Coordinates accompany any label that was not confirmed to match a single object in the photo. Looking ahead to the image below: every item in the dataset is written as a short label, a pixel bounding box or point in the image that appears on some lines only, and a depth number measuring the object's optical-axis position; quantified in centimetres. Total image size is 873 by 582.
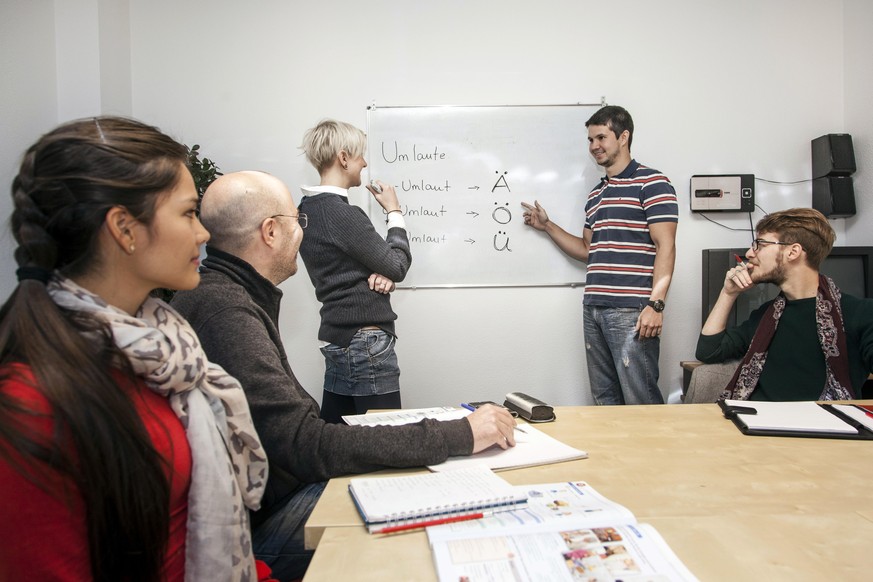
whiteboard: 315
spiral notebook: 90
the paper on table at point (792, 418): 135
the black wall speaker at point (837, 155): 298
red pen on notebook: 89
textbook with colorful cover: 76
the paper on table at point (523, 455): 115
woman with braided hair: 74
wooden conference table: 80
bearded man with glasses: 188
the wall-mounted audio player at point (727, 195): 312
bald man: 114
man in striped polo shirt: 265
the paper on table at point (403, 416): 141
